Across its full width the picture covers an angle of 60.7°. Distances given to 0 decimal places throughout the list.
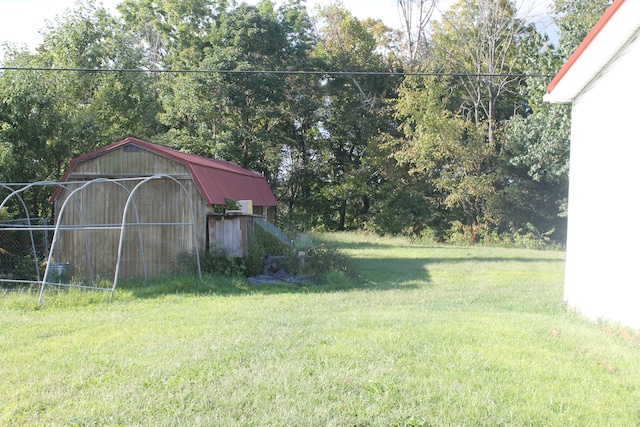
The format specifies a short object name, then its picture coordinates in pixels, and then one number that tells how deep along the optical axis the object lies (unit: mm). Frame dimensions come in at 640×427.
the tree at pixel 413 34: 30719
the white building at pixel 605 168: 7031
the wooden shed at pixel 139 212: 12344
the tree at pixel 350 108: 29438
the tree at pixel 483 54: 26234
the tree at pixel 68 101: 15055
